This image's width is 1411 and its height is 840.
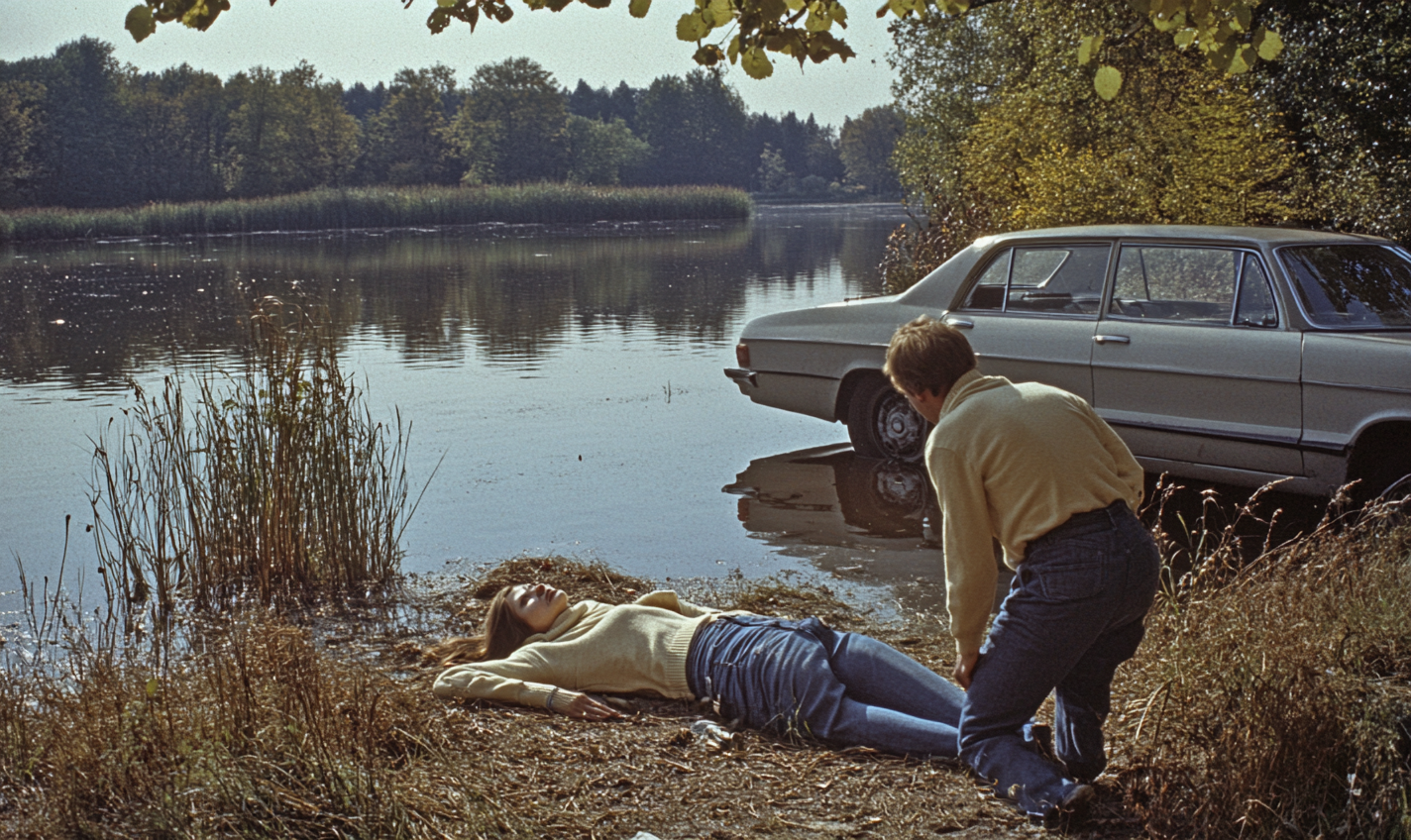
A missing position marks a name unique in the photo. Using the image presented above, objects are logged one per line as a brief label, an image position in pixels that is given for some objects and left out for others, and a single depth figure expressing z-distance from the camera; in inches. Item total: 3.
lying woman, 164.2
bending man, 138.8
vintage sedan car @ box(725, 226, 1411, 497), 253.4
